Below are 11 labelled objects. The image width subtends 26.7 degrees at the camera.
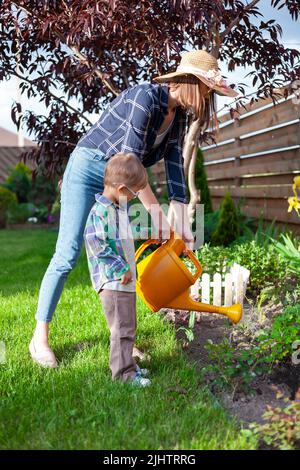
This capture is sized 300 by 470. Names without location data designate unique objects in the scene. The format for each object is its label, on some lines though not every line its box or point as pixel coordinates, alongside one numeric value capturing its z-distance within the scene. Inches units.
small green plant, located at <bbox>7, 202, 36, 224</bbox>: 443.8
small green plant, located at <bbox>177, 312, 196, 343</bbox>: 121.0
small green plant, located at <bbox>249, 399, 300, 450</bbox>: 75.1
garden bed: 89.1
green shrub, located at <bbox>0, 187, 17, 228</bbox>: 445.1
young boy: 96.7
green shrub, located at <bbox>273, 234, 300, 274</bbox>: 150.1
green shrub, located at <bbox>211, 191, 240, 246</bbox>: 241.9
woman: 102.0
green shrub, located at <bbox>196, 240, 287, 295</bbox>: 164.1
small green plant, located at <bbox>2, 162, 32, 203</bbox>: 490.0
